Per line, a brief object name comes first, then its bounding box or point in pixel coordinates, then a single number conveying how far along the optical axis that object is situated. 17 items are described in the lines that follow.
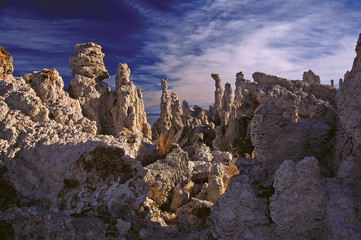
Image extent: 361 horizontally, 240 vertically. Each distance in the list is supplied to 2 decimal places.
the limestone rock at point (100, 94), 6.55
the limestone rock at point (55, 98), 3.28
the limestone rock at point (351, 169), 1.95
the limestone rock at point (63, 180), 2.11
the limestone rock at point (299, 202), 1.88
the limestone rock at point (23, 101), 2.70
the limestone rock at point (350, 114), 1.98
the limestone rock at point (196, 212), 3.15
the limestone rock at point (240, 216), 2.09
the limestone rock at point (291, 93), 7.87
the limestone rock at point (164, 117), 14.55
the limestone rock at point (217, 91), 26.59
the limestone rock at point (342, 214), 1.68
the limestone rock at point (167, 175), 3.99
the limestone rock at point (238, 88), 14.19
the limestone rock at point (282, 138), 2.60
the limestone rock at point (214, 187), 3.97
